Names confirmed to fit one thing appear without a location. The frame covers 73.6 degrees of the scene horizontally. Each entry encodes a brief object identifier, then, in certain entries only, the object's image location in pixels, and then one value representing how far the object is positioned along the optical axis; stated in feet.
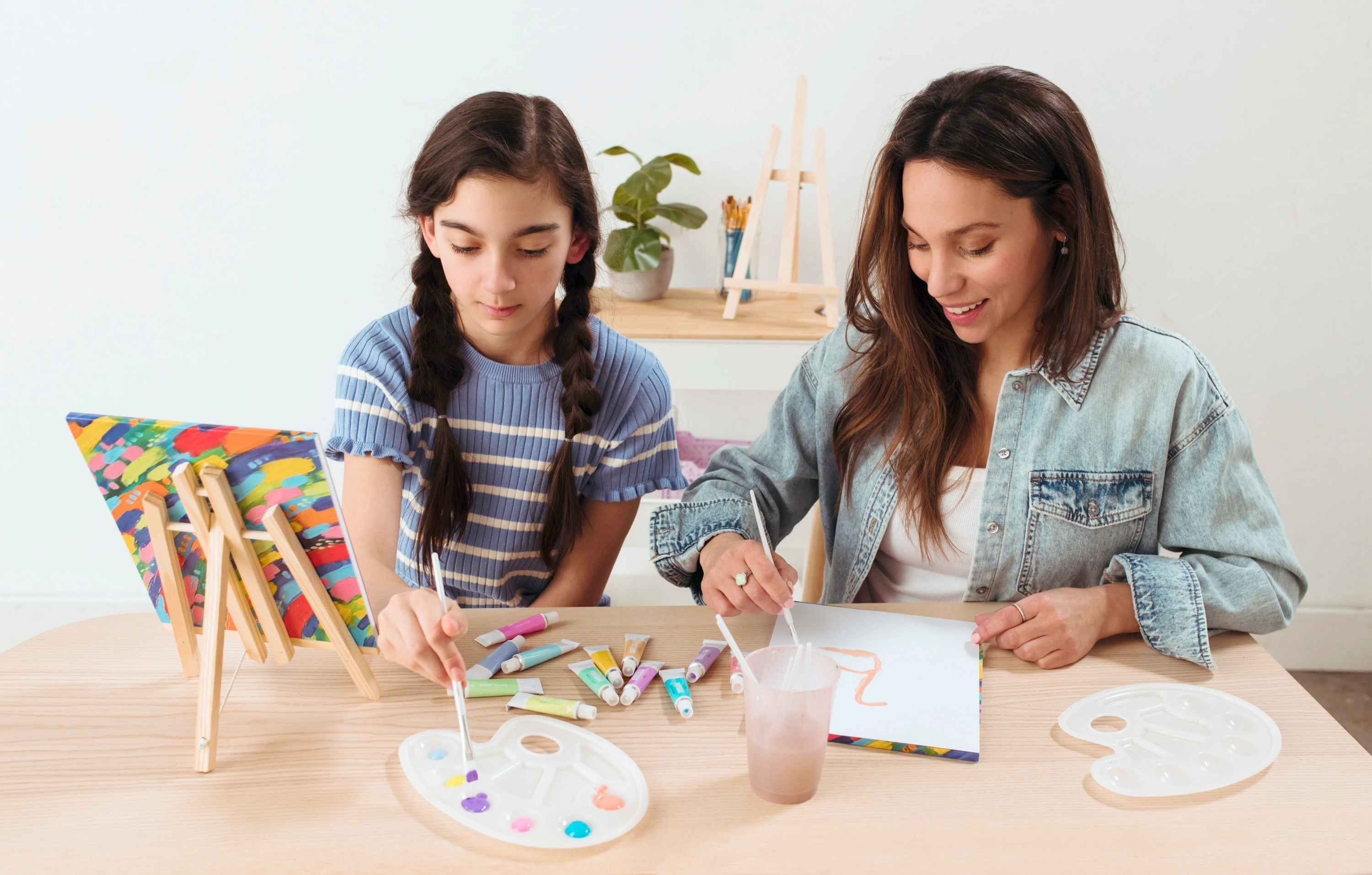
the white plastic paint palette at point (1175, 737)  2.45
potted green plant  6.53
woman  3.19
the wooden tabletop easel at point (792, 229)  6.46
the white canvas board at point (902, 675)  2.67
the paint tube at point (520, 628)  3.13
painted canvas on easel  2.45
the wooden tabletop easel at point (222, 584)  2.49
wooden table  2.18
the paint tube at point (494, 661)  2.91
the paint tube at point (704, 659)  2.90
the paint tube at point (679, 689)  2.73
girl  3.47
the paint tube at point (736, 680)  2.86
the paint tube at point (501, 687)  2.80
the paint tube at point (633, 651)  2.93
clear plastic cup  2.32
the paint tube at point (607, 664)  2.86
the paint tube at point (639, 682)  2.77
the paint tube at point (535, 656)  2.95
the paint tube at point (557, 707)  2.69
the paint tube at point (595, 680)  2.77
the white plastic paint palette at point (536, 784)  2.26
